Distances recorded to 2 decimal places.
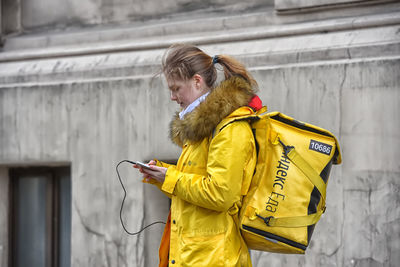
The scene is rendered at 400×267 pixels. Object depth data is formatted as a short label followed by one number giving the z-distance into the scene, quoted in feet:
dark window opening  40.65
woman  19.79
